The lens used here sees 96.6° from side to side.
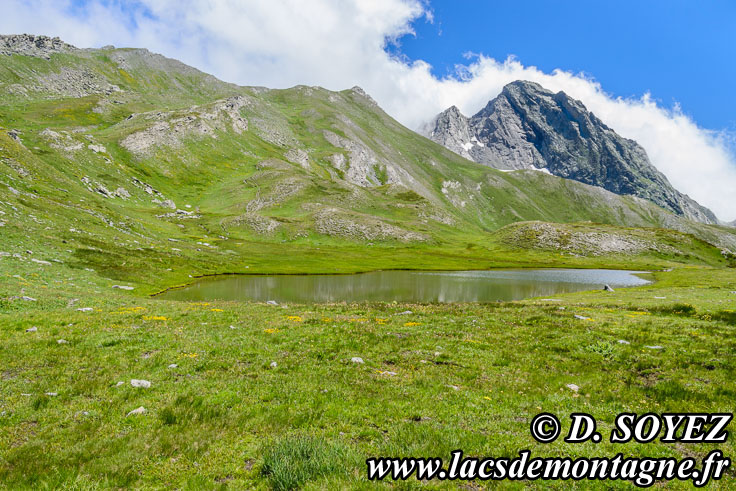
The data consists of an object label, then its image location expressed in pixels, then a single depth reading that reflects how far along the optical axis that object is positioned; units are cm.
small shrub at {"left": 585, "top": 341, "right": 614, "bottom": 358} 1753
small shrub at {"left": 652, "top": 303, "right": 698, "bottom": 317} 3052
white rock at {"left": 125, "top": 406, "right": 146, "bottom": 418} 1066
